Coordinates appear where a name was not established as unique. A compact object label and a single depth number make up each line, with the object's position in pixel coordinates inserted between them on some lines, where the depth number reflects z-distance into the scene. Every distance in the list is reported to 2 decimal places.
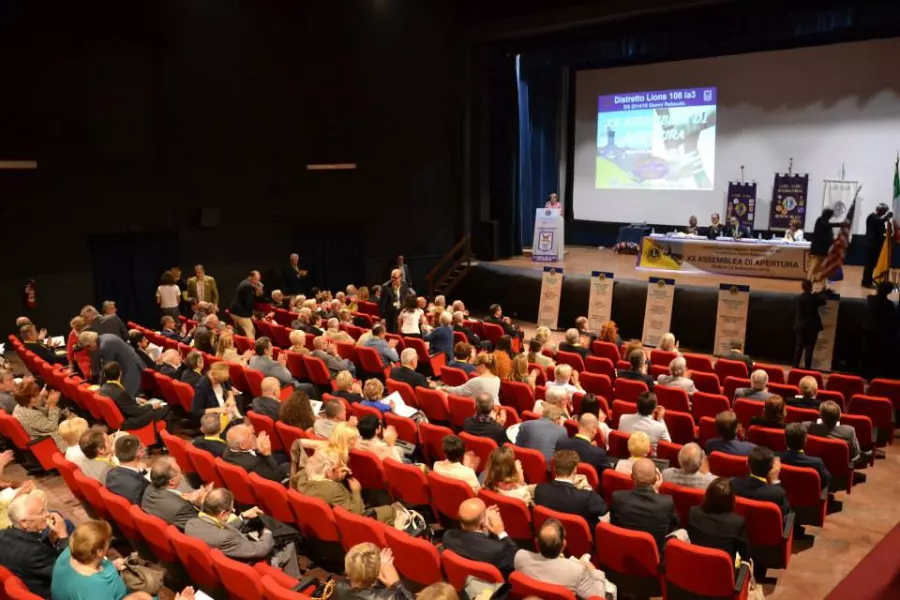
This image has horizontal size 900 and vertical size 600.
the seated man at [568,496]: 4.80
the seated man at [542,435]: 6.00
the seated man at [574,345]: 9.45
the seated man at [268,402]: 6.77
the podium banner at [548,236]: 16.16
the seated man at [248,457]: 5.50
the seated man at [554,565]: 3.88
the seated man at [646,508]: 4.66
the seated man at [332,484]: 5.02
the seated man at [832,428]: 6.27
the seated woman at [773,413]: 6.33
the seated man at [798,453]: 5.64
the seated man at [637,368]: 8.14
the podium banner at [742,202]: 16.38
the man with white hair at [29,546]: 4.11
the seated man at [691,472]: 5.10
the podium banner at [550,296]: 13.88
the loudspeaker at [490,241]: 16.86
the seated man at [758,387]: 7.30
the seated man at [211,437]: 5.82
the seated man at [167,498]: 4.64
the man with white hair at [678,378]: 7.77
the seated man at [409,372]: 7.99
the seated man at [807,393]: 7.04
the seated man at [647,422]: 6.28
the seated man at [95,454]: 5.34
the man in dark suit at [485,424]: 6.29
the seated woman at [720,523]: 4.48
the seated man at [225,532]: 4.33
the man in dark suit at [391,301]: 12.45
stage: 11.67
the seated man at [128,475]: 4.97
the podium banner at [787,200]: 15.74
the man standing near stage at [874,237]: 12.48
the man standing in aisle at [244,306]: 12.30
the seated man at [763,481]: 5.00
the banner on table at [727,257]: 13.59
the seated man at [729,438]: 5.77
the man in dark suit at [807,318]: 10.52
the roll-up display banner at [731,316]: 11.66
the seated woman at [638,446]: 5.29
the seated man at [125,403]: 7.41
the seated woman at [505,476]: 4.96
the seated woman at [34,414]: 7.02
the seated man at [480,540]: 4.14
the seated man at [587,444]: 5.68
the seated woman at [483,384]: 7.48
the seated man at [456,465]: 5.29
